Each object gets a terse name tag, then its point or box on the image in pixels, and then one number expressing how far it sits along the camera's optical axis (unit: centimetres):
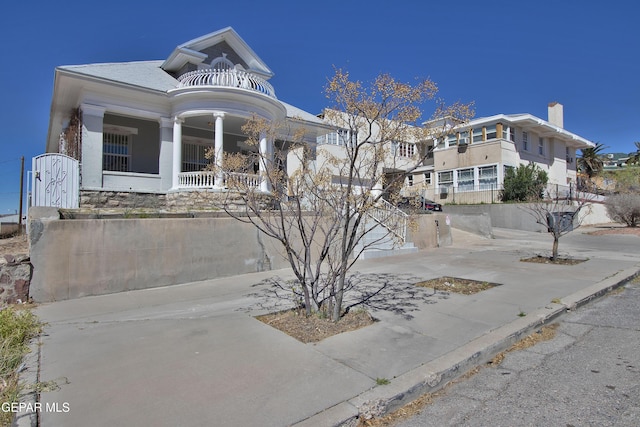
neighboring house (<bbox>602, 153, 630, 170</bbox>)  4919
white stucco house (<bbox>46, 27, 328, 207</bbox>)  1203
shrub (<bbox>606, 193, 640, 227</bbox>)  2269
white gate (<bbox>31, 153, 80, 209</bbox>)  873
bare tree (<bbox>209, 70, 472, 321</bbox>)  462
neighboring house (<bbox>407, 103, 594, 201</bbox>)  2842
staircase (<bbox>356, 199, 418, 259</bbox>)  1198
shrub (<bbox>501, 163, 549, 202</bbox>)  2555
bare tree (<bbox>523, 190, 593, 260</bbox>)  2318
